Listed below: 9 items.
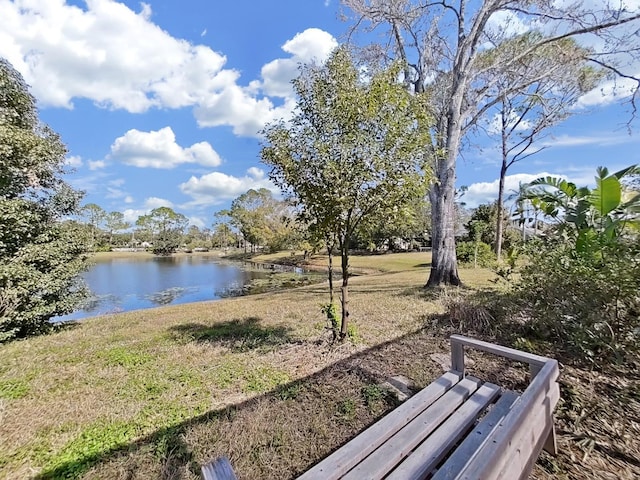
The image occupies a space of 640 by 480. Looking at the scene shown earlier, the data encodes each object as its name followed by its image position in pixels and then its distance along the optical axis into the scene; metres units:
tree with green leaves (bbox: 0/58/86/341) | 5.68
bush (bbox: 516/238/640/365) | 3.13
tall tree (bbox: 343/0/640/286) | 8.63
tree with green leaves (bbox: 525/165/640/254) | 4.14
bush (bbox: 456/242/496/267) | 16.75
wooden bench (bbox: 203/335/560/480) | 1.39
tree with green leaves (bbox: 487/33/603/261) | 9.95
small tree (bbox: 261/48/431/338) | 3.93
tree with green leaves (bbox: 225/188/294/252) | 35.09
